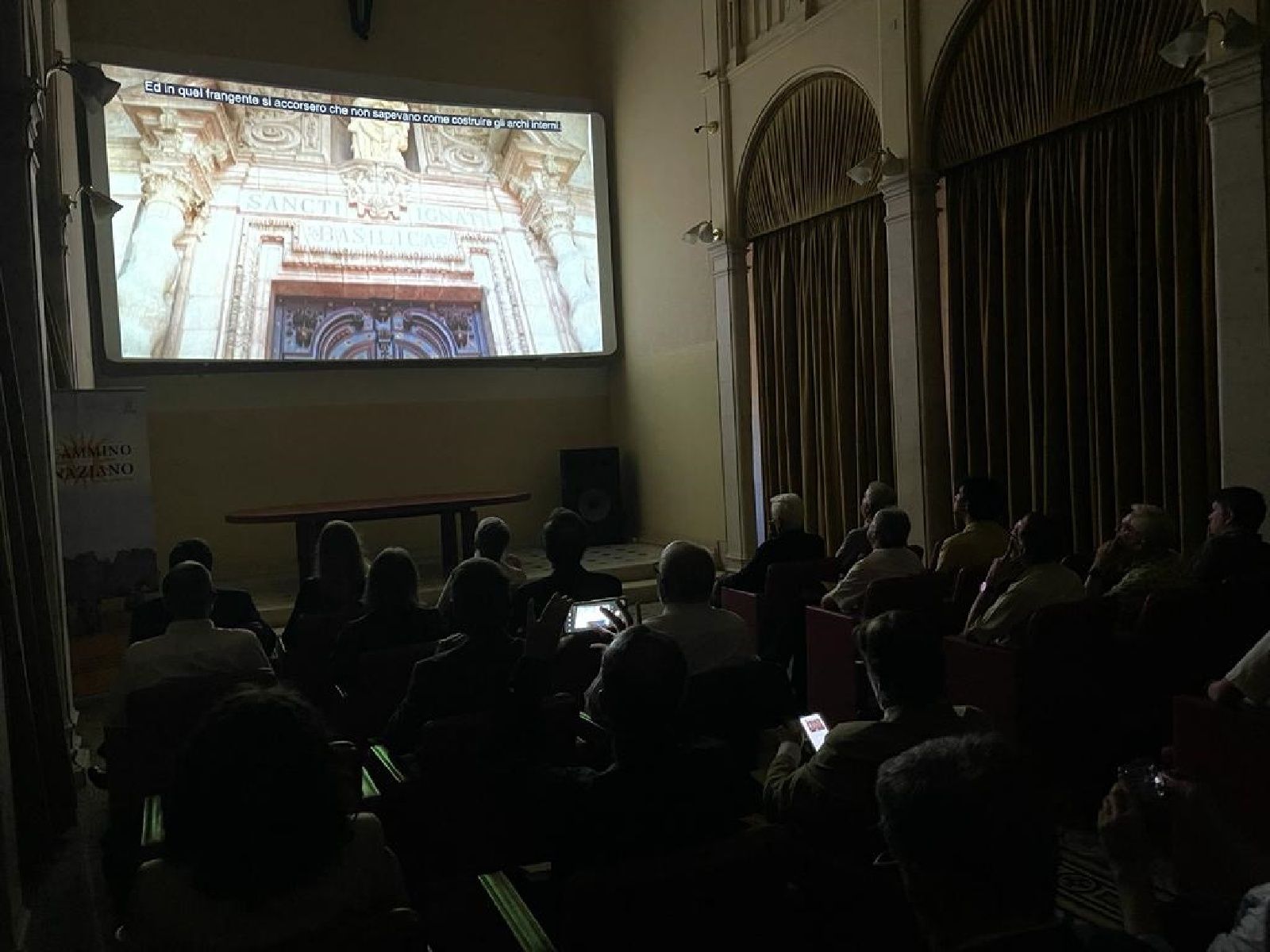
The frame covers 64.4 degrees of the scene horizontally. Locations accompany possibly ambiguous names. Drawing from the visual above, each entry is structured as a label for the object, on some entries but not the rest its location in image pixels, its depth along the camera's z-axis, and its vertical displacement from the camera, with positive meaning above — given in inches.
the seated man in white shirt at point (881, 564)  171.3 -23.3
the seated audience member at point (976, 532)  181.3 -19.7
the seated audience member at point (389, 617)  127.9 -21.2
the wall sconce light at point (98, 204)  254.2 +67.6
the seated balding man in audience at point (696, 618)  116.9 -21.3
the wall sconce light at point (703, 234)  322.7 +66.2
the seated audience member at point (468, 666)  98.9 -21.4
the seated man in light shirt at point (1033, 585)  136.9 -22.5
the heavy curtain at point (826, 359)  276.7 +21.4
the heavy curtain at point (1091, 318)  195.0 +22.0
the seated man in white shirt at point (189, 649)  117.6 -22.0
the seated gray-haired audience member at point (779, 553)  201.2 -23.9
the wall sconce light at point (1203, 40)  171.6 +63.8
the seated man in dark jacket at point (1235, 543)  139.6 -18.2
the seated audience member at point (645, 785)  65.6 -23.2
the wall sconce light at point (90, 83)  187.6 +72.5
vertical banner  229.3 -6.8
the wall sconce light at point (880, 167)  253.0 +66.5
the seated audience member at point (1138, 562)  142.2 -21.8
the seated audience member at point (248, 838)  52.6 -19.9
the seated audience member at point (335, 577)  156.0 -18.8
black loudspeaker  390.9 -18.2
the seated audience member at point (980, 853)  45.2 -19.7
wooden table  294.7 -17.3
